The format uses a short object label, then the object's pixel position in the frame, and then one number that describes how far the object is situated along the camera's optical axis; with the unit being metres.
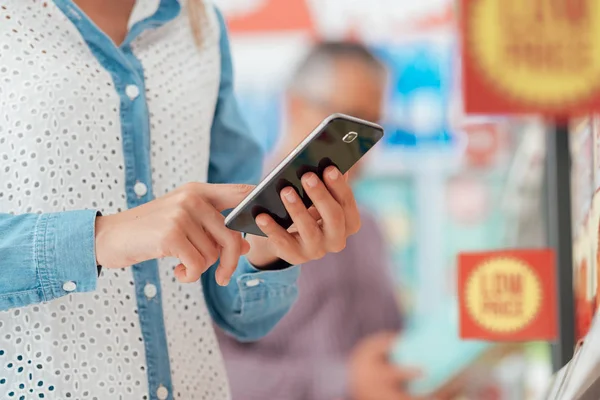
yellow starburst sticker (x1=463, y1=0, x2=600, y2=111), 1.71
